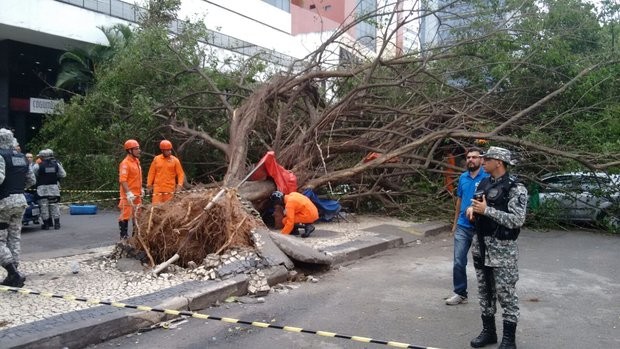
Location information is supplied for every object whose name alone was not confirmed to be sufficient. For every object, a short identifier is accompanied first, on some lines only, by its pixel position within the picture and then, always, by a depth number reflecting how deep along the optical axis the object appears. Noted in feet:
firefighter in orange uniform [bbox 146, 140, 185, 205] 27.12
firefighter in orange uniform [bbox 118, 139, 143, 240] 24.85
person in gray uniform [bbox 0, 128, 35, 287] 17.06
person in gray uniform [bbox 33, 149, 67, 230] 31.99
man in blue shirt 17.61
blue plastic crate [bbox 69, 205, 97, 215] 38.58
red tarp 30.58
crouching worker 27.96
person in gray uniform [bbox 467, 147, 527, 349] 12.85
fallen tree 35.40
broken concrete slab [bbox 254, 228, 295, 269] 21.39
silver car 34.47
